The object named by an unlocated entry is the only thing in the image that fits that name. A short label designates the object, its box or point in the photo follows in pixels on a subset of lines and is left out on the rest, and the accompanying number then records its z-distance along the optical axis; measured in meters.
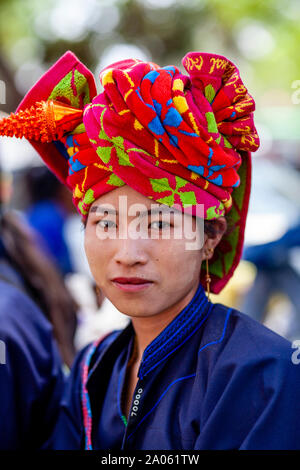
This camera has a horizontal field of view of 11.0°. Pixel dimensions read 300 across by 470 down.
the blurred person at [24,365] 1.78
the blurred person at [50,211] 3.31
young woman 1.59
